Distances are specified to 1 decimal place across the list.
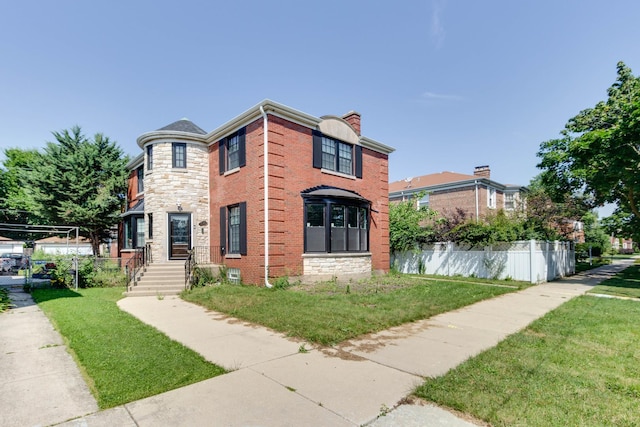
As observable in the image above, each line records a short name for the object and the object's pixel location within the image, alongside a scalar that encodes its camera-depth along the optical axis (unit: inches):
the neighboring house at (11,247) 1459.2
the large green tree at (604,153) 510.6
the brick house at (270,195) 481.1
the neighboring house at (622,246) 2621.3
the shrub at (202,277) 500.1
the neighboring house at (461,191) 1082.7
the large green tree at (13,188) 1116.4
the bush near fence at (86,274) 520.4
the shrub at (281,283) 456.1
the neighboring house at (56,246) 1528.1
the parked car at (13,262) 888.9
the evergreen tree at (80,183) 772.6
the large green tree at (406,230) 733.9
